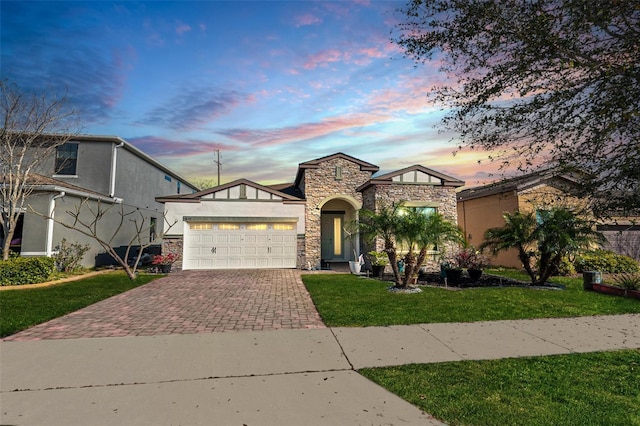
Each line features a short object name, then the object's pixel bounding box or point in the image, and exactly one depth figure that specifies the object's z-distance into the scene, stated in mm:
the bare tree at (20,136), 13617
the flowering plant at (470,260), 13055
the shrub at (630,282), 9547
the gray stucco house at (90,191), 14336
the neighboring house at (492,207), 15945
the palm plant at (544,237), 10695
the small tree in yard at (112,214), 15176
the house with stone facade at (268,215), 16375
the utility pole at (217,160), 40644
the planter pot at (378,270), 14111
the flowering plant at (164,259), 15133
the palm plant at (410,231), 10695
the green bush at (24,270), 11648
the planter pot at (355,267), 15234
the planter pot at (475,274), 12812
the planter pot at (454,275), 11922
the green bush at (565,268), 14292
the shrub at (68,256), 14555
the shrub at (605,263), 14461
